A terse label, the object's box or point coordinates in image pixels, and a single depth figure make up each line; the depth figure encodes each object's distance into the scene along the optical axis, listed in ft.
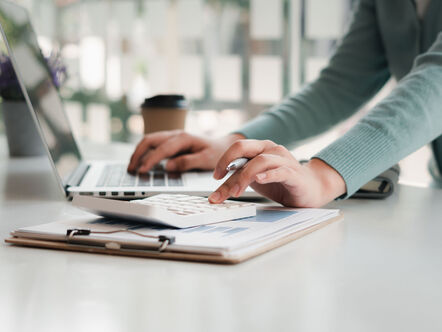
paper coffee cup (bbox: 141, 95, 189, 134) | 4.06
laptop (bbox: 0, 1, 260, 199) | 2.71
